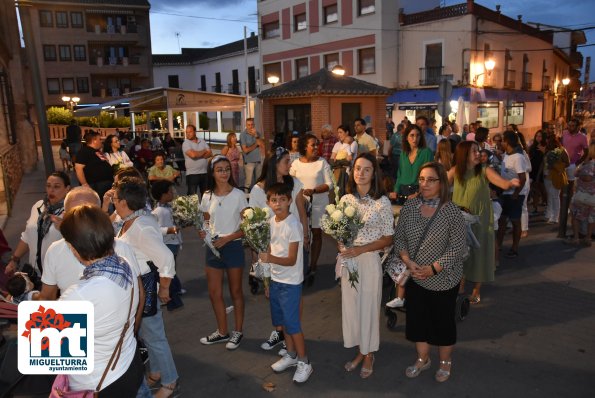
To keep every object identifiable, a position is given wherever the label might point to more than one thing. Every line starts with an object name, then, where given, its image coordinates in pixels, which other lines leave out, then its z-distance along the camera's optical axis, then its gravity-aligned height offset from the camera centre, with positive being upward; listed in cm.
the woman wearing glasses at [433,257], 389 -116
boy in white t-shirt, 404 -122
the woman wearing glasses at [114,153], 914 -49
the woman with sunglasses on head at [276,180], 508 -62
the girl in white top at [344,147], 952 -55
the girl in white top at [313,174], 616 -68
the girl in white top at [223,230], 455 -102
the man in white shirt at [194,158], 1015 -69
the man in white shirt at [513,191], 701 -114
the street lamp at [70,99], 2991 +198
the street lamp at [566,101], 4503 +126
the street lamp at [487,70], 2427 +264
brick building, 1838 +87
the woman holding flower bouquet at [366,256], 407 -117
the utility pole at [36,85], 695 +70
